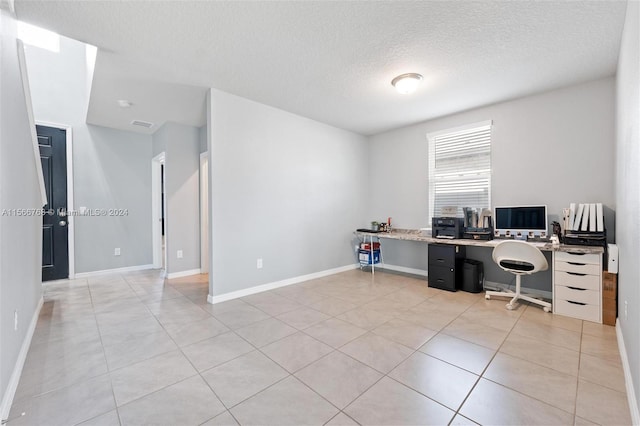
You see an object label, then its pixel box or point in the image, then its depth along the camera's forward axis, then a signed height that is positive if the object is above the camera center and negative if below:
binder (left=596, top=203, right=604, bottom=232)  2.86 -0.08
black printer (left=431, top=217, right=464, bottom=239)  3.86 -0.24
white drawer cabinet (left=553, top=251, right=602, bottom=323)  2.70 -0.76
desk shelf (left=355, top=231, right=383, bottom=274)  4.89 -0.77
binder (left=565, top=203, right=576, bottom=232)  3.02 -0.04
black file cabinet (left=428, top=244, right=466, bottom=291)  3.76 -0.78
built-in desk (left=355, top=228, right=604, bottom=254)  2.77 -0.40
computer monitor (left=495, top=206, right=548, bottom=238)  3.35 -0.14
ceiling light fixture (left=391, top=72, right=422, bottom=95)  2.99 +1.42
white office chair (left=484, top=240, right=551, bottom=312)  2.97 -0.56
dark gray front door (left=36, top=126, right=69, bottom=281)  4.30 +0.09
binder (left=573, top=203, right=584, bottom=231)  2.97 -0.07
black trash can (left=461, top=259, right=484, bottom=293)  3.66 -0.89
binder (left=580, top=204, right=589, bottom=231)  2.94 -0.11
